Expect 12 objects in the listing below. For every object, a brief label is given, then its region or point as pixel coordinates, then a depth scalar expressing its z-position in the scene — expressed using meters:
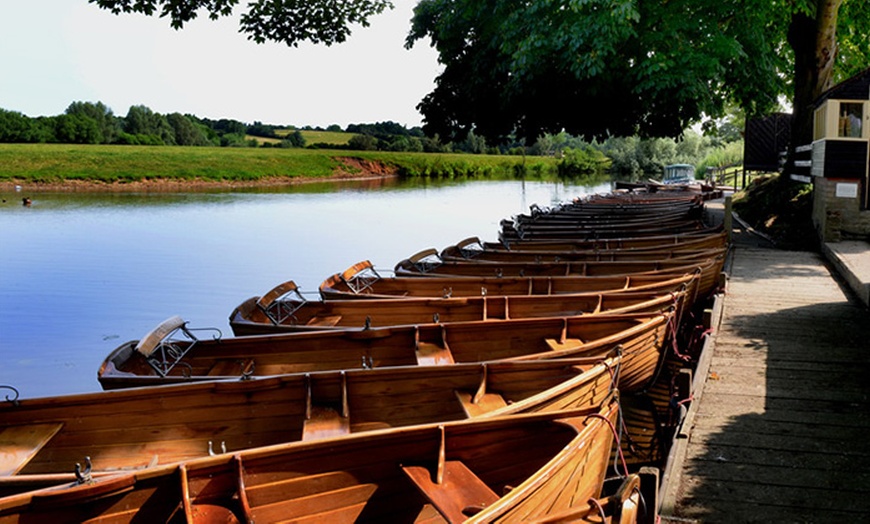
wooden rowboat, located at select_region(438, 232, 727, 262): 12.41
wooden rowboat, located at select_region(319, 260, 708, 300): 9.98
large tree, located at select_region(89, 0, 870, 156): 13.93
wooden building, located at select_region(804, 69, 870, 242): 13.86
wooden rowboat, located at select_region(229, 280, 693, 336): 8.73
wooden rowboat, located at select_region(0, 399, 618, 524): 4.14
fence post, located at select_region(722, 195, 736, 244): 14.69
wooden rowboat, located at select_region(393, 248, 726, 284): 11.09
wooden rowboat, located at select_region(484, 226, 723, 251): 14.13
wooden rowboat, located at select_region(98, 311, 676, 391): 7.58
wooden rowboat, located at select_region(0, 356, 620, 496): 5.67
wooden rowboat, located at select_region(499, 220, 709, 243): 15.77
